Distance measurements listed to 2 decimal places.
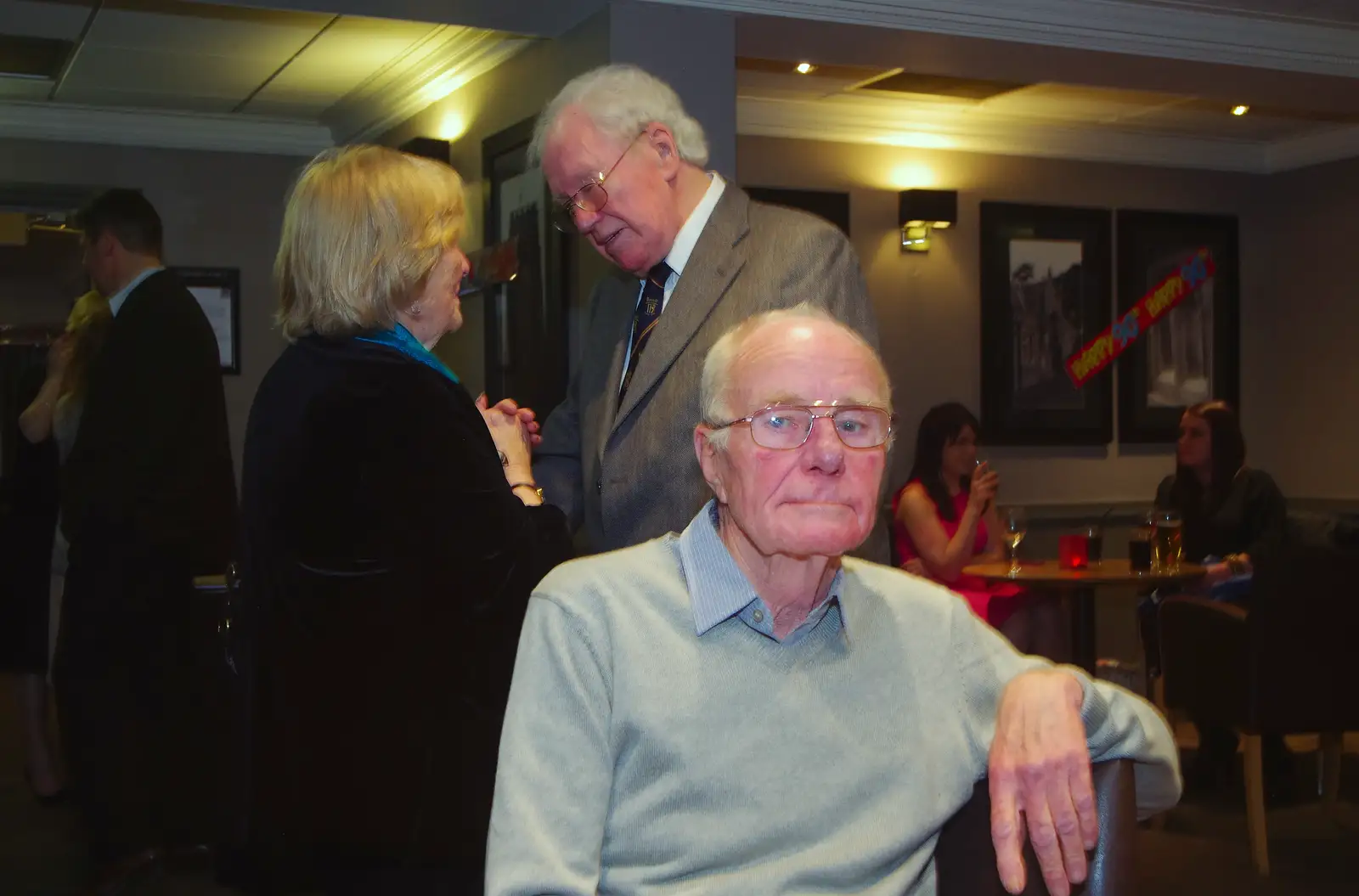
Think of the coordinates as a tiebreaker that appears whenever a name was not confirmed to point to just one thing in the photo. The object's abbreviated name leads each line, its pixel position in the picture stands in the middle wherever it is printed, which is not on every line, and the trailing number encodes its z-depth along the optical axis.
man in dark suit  3.60
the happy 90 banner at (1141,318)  7.68
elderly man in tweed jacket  2.22
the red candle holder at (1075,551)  5.27
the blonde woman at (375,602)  1.93
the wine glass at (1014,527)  5.22
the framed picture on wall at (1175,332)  7.80
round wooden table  4.94
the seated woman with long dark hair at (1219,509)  5.52
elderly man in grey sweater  1.50
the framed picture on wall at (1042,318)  7.47
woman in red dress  5.46
